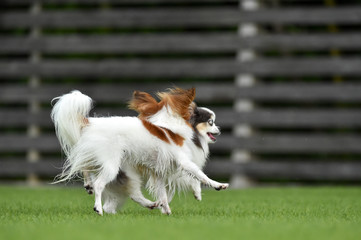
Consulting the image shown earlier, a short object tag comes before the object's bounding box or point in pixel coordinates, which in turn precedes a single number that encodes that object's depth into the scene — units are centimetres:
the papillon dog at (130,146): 1018
